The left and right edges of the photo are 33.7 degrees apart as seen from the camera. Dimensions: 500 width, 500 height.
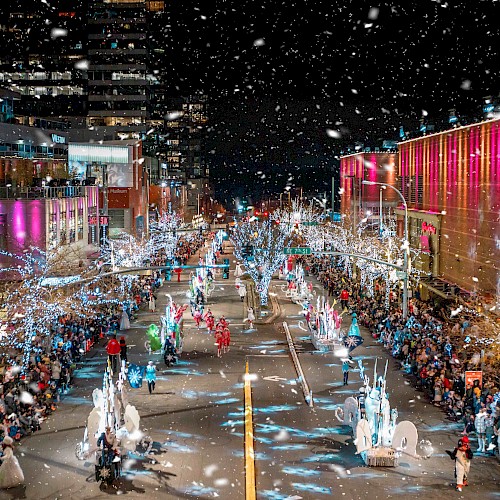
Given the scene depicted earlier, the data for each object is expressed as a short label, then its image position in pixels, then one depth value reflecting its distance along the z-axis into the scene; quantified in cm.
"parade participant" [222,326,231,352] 3519
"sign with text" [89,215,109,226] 5816
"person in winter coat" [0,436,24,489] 1784
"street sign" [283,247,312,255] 3719
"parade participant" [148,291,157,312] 5022
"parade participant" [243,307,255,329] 4350
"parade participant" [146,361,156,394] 2733
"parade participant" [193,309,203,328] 4375
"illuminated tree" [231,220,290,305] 5189
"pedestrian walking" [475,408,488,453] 2053
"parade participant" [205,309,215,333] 4112
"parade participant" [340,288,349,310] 4931
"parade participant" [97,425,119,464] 1830
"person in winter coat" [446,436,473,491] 1762
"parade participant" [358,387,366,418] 2144
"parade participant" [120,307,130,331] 4231
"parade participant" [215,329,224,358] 3469
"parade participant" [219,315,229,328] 3573
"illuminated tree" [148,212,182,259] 8025
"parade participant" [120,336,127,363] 3155
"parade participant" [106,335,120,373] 2589
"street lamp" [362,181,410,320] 3675
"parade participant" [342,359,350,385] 2814
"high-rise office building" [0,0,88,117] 13262
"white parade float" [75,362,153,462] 2008
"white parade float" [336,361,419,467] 1939
